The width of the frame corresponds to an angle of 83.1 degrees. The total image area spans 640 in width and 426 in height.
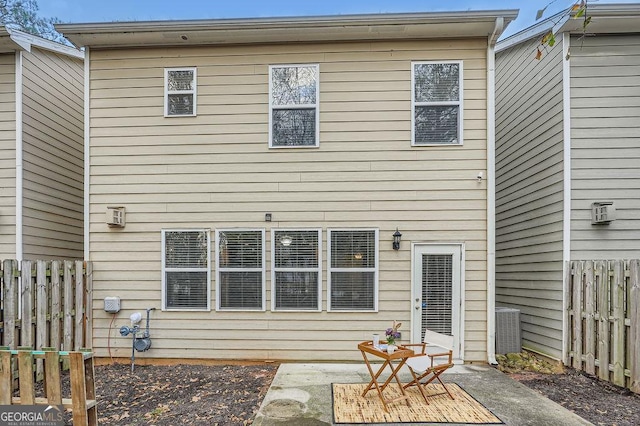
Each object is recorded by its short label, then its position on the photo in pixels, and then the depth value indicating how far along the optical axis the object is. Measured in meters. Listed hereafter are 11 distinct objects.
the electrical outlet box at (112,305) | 5.39
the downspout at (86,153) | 5.55
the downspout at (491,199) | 5.23
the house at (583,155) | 5.17
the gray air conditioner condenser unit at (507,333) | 5.71
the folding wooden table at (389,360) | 3.71
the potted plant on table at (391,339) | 3.96
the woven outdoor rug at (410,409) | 3.46
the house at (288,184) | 5.30
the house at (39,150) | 5.67
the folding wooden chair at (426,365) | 3.90
